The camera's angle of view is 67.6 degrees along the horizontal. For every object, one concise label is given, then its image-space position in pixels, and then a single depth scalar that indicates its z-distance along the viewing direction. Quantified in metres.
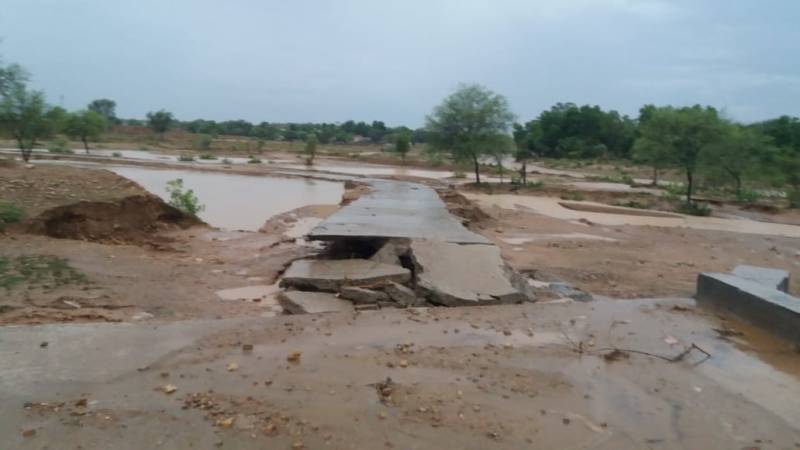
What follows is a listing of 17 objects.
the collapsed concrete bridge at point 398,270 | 6.08
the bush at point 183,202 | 12.59
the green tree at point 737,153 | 25.11
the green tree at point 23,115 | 26.78
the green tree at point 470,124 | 31.22
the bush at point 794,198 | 24.95
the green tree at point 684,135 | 24.95
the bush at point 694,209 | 23.17
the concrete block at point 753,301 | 5.28
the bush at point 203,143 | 60.00
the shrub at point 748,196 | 26.67
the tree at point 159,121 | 72.94
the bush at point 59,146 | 41.12
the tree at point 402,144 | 48.94
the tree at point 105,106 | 92.12
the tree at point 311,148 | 44.53
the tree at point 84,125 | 46.28
